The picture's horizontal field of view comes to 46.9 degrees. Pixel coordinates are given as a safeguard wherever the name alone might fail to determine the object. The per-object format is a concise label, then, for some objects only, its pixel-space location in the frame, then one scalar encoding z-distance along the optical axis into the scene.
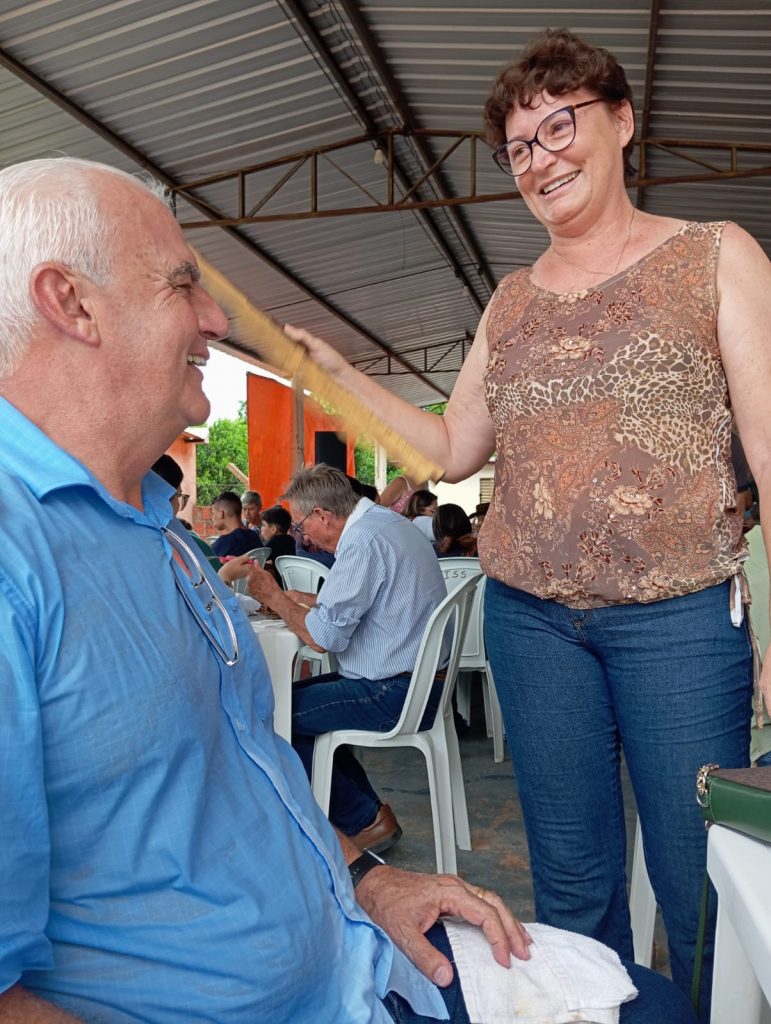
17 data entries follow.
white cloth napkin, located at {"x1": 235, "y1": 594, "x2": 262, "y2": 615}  3.46
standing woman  1.41
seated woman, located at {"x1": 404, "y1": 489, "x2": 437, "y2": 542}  8.15
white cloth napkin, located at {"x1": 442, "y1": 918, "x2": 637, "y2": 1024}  0.98
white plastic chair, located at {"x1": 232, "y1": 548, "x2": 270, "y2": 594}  6.32
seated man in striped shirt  3.10
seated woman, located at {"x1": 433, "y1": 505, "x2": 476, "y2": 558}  5.42
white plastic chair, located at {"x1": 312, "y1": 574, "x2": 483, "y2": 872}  2.94
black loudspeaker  10.63
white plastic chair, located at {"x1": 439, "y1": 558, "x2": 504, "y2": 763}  4.23
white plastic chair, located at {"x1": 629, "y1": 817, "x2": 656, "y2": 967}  2.14
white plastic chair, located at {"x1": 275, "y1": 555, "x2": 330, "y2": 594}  4.88
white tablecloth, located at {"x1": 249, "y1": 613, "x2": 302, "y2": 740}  2.57
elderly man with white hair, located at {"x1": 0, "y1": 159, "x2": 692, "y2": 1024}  0.78
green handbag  0.76
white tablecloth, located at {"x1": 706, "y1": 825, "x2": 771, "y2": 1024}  0.64
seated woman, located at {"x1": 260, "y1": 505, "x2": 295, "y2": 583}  6.73
